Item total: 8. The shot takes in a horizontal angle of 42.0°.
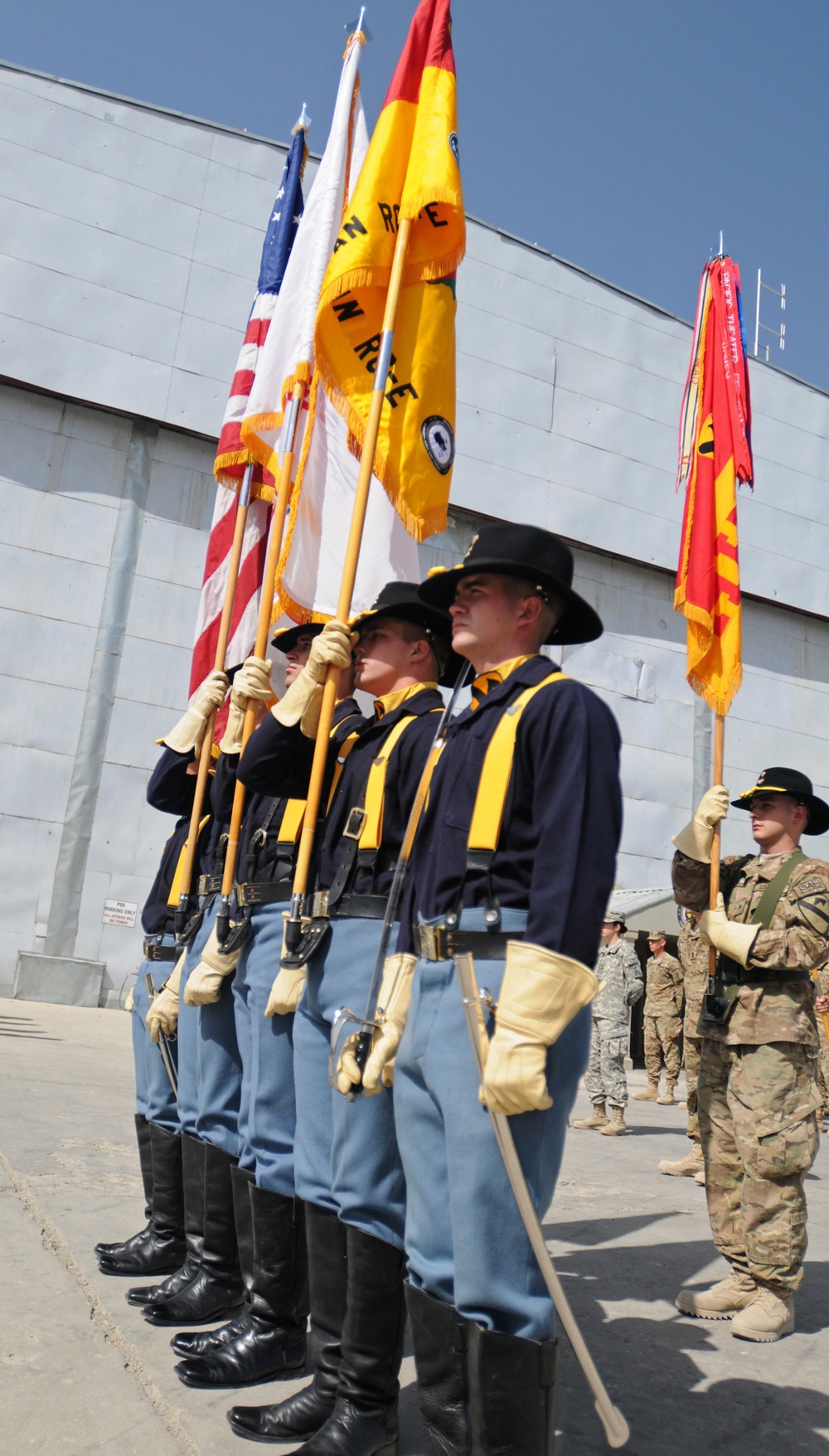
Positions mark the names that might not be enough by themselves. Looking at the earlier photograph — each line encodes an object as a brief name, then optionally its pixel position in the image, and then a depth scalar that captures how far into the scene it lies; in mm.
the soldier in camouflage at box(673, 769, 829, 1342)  3791
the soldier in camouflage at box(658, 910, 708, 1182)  6617
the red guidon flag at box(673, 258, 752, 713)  5008
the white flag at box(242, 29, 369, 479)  4660
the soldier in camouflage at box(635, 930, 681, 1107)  11555
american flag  5402
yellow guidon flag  3775
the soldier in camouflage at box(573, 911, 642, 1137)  8477
